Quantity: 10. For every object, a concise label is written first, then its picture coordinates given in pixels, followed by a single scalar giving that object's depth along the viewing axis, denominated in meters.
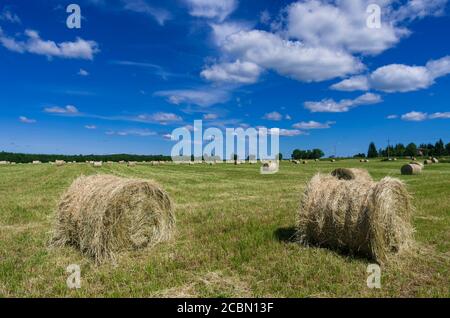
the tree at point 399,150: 134.52
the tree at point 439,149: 120.29
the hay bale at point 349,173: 20.15
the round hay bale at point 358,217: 6.95
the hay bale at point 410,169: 33.69
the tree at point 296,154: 145.35
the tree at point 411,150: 127.75
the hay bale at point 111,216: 7.39
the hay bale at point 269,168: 38.62
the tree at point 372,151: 141.12
